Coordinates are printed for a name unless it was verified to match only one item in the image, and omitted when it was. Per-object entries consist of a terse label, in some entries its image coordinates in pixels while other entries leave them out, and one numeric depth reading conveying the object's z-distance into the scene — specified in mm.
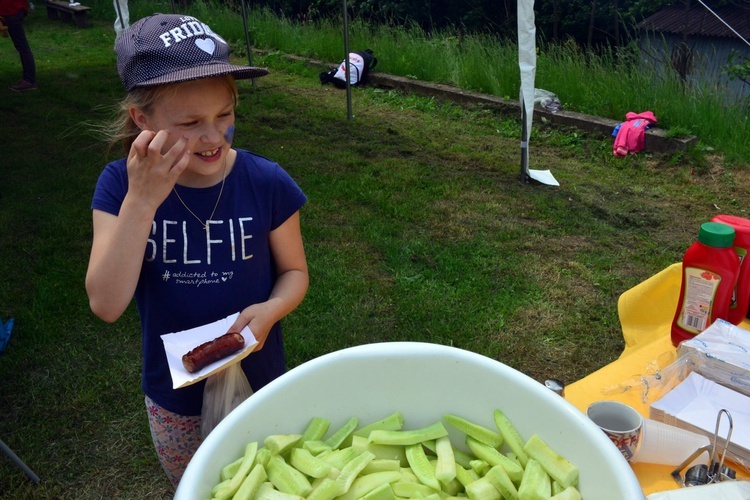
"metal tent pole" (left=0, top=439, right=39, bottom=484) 2184
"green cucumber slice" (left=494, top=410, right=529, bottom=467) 993
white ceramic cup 1133
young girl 1188
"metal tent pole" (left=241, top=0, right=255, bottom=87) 7772
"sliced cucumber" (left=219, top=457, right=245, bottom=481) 932
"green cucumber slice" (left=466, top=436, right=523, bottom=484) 955
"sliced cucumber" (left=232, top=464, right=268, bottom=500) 882
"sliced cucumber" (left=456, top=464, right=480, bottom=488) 960
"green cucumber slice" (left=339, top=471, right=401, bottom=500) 909
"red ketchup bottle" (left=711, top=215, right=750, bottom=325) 1469
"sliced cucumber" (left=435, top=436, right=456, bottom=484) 958
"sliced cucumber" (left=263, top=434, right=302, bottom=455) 1000
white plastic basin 928
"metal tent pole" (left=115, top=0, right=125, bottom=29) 5980
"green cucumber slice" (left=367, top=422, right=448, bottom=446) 1037
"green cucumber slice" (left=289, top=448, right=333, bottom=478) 935
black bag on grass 8109
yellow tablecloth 1191
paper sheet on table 1178
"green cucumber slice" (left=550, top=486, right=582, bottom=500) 900
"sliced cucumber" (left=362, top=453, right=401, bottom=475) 972
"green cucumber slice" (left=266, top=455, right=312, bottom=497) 909
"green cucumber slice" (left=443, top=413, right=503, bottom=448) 1037
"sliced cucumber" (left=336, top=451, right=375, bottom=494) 907
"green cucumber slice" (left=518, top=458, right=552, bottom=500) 909
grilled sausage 1221
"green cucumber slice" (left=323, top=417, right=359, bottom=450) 1062
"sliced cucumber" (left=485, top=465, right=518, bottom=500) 917
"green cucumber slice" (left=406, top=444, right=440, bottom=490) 944
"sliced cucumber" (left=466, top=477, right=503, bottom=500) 904
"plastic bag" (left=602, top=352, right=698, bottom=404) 1388
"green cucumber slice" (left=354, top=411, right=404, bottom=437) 1076
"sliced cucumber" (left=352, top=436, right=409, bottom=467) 1033
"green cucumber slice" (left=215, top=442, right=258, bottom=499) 891
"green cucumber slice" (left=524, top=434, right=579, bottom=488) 941
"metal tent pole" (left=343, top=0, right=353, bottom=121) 6238
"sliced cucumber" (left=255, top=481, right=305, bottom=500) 887
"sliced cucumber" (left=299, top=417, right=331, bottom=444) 1056
